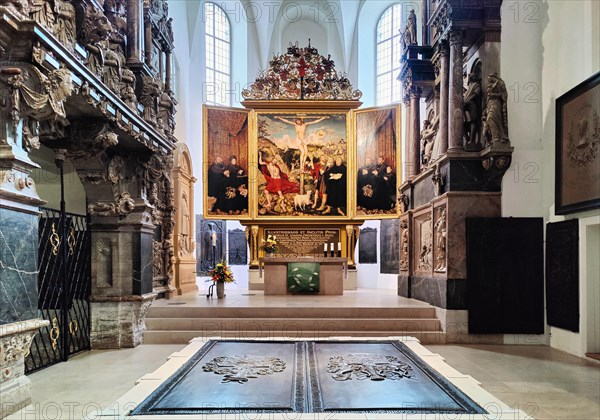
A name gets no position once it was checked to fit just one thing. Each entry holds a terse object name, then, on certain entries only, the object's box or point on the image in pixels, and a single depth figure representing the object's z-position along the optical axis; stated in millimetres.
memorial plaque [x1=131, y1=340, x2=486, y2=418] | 3508
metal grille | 7832
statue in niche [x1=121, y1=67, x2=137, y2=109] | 8508
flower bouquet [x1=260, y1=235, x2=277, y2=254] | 14453
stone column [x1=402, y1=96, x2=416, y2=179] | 13250
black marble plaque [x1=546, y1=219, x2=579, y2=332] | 7988
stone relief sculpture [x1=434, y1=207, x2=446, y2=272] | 9539
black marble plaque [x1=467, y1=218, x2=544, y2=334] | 8898
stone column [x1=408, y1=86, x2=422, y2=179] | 13172
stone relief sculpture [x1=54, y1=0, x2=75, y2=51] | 5945
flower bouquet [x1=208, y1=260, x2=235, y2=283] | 11828
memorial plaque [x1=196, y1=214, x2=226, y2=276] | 18766
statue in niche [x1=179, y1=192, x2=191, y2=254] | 14131
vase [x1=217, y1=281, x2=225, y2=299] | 11867
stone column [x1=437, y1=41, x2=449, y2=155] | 10164
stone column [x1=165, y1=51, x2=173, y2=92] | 12366
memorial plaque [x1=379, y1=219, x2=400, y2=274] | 17641
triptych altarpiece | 15531
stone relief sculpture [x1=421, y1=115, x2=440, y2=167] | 12203
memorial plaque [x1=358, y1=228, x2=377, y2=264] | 19266
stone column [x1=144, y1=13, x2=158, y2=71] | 10711
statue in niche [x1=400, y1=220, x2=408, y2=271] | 12738
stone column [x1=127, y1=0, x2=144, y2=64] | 9370
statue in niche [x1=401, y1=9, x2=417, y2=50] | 13203
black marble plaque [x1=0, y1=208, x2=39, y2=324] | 5000
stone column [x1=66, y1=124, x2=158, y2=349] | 8805
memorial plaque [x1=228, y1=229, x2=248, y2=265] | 20125
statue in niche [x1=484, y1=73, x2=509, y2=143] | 9031
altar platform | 9133
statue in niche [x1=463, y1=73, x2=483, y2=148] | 9742
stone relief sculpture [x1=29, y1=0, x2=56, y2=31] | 5305
